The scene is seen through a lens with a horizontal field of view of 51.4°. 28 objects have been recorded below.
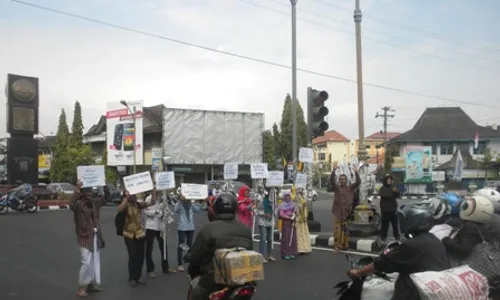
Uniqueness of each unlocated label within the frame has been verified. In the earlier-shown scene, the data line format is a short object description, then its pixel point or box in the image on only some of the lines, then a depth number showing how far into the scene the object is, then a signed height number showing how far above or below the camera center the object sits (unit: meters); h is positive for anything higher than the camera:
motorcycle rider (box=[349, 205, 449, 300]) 3.62 -0.67
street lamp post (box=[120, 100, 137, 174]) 42.67 +4.00
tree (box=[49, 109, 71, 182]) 52.41 +1.19
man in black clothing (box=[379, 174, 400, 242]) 12.76 -1.02
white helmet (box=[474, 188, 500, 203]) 5.68 -0.35
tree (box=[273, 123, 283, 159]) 58.16 +2.68
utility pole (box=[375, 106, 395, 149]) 58.47 +5.46
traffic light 11.52 +1.18
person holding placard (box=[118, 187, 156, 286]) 8.29 -1.12
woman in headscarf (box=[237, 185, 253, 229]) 10.41 -0.83
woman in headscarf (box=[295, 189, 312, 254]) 11.45 -1.38
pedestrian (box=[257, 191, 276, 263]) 10.60 -1.26
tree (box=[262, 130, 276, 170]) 53.09 +1.40
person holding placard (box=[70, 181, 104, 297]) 7.62 -1.03
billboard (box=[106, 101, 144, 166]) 44.75 +2.89
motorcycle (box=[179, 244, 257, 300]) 4.12 -1.02
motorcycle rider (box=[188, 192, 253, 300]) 4.33 -0.65
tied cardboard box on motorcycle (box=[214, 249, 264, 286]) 4.04 -0.80
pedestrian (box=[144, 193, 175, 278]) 9.05 -1.09
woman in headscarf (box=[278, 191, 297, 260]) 10.92 -1.38
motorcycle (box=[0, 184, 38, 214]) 23.86 -1.64
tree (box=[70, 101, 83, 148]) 52.94 +3.92
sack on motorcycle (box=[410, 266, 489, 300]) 3.44 -0.82
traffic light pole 14.41 +2.52
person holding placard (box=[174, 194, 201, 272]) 9.53 -1.03
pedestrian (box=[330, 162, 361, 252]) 11.67 -0.99
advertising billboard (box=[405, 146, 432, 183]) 49.16 +0.11
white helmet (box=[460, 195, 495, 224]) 4.62 -0.43
